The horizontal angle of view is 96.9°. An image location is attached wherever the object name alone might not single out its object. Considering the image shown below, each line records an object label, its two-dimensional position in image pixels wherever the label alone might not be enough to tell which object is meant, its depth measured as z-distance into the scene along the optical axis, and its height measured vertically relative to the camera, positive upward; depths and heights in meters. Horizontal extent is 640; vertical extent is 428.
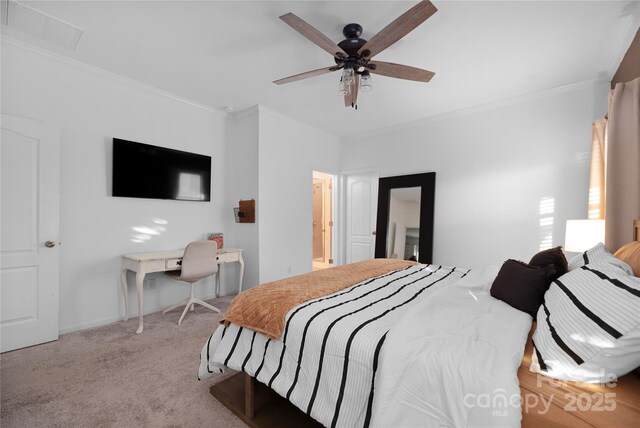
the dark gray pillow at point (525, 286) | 1.46 -0.39
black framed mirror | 4.13 -0.08
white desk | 2.79 -0.60
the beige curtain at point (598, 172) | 2.77 +0.43
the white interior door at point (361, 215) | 4.94 -0.08
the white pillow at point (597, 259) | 1.28 -0.23
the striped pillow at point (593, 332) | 0.85 -0.39
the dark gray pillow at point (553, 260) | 1.69 -0.28
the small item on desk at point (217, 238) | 3.88 -0.41
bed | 0.87 -0.57
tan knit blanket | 1.47 -0.50
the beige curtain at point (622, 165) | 2.12 +0.40
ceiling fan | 1.74 +1.16
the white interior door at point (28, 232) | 2.36 -0.24
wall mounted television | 3.07 +0.41
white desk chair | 3.01 -0.63
